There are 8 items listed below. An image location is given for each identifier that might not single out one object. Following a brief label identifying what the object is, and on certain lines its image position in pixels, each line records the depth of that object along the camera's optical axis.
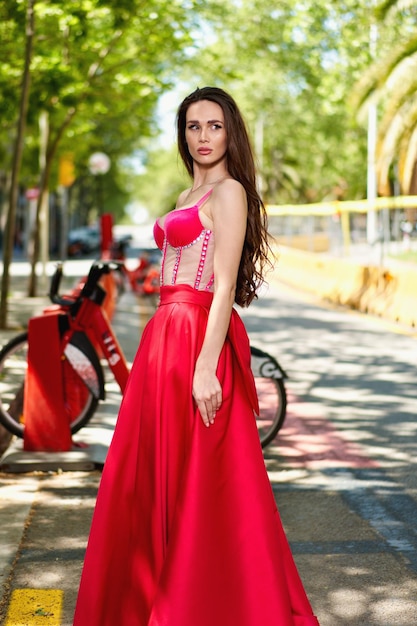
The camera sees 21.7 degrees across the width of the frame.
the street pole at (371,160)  20.52
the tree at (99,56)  15.95
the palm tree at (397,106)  20.16
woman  3.38
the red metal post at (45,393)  6.58
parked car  50.78
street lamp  30.34
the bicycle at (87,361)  6.75
